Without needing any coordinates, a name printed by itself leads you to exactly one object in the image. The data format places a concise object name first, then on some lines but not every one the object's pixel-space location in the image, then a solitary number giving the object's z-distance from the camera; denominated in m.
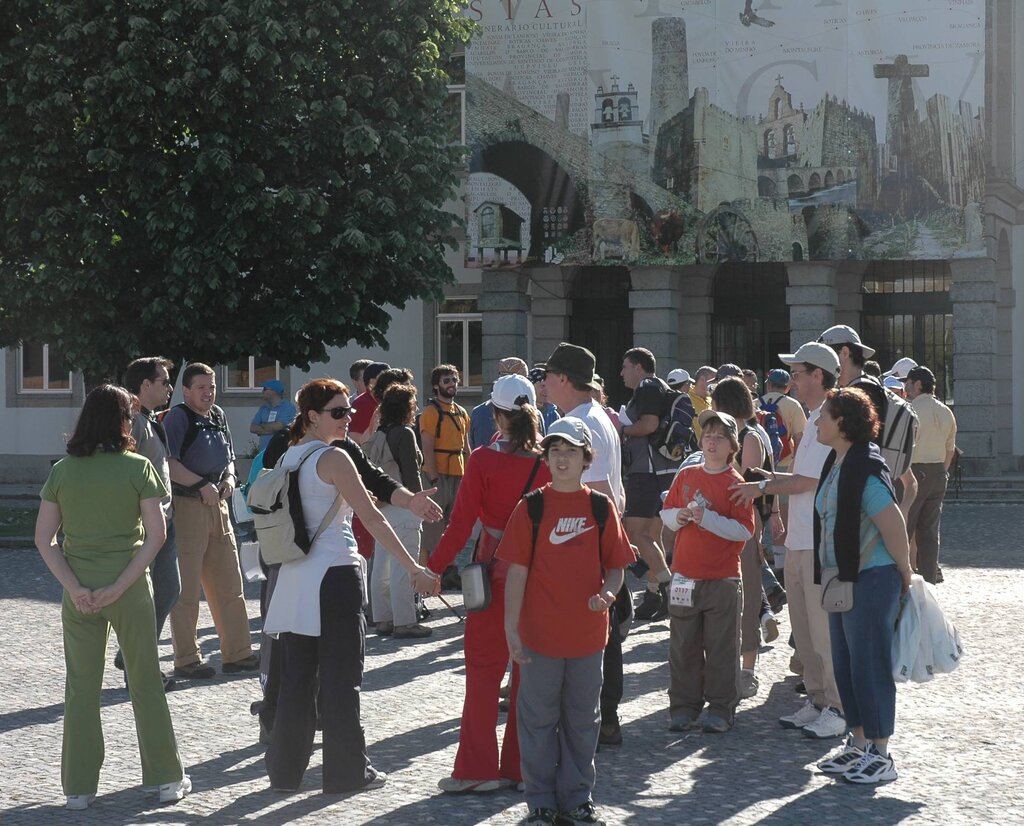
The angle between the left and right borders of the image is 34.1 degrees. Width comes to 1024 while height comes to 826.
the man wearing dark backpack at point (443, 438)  14.22
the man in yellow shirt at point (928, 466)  15.13
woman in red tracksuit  7.34
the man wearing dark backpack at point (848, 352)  9.23
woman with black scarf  7.55
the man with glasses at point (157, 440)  9.56
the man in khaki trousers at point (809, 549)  8.56
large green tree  22.00
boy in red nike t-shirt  6.78
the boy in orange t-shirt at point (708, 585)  8.80
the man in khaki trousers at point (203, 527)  10.52
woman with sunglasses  7.34
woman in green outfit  7.23
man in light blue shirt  21.77
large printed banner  28.80
